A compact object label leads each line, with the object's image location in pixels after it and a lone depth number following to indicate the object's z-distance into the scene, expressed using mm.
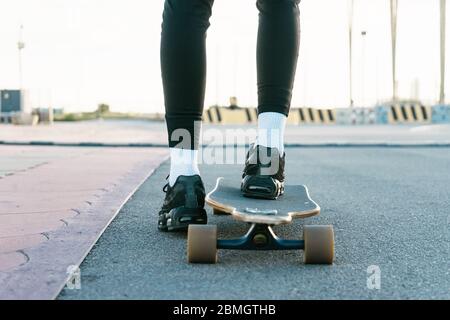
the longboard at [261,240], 1775
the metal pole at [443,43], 22500
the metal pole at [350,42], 25756
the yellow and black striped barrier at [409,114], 27969
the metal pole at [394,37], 23812
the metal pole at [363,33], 32094
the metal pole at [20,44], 30891
